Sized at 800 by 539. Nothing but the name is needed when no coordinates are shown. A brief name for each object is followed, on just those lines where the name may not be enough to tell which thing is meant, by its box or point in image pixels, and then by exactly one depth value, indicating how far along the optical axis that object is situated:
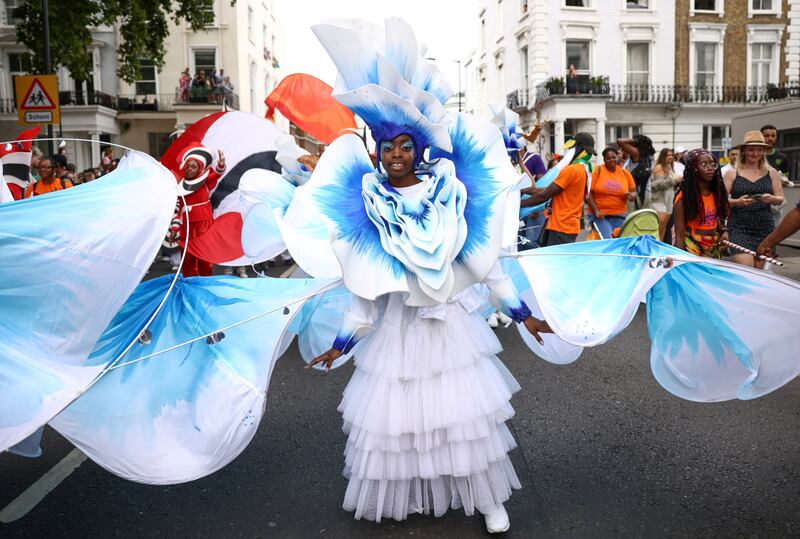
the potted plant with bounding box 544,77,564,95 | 34.38
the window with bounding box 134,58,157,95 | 37.53
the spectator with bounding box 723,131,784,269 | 6.73
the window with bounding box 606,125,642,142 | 36.78
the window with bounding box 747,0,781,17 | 36.12
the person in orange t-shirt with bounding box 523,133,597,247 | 7.44
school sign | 11.63
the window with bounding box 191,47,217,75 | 37.66
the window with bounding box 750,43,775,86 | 36.66
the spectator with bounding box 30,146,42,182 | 8.70
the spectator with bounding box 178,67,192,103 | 33.06
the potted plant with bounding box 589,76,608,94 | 34.78
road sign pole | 12.86
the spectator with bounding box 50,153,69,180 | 11.48
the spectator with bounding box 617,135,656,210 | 10.83
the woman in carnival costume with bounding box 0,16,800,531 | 2.98
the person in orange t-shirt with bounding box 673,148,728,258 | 6.54
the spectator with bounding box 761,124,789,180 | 9.27
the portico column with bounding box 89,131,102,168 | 35.23
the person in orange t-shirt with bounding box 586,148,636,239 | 8.37
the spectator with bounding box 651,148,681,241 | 9.87
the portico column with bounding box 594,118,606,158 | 35.31
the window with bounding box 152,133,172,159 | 38.56
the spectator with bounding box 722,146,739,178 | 7.37
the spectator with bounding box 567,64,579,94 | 34.59
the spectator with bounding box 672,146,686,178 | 10.70
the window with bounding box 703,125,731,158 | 37.28
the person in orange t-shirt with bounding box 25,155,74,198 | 9.04
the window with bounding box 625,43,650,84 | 36.28
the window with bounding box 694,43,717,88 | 36.62
